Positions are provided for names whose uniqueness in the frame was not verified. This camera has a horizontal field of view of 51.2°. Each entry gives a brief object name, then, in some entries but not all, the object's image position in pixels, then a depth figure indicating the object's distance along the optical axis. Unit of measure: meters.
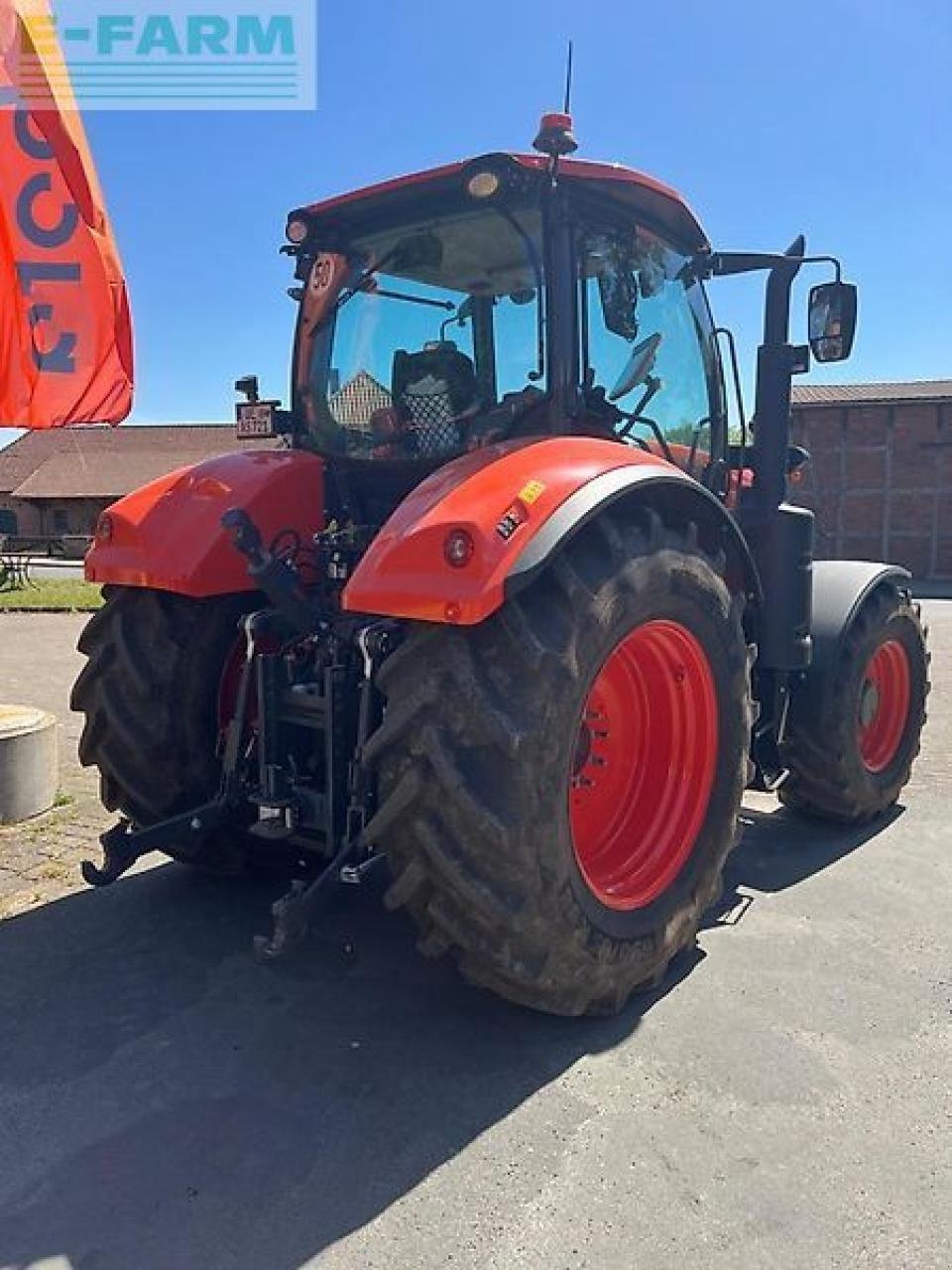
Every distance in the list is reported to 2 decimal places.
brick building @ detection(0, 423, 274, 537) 42.91
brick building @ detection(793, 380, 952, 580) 23.83
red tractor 2.49
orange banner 3.42
